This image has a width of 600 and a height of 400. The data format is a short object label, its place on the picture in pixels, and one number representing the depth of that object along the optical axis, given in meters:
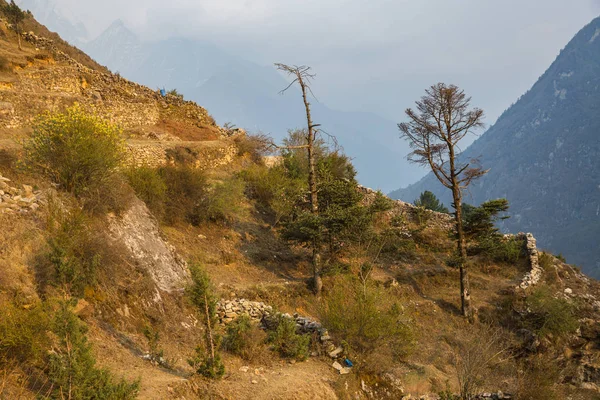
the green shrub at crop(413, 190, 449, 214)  38.36
